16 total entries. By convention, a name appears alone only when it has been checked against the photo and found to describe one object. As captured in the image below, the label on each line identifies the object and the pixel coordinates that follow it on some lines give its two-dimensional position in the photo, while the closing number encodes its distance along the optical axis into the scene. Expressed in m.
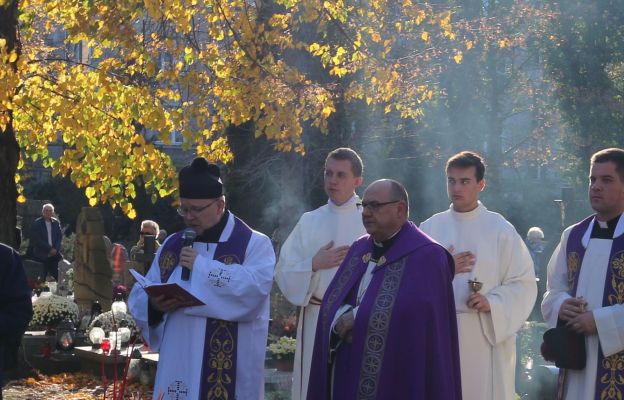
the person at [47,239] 21.91
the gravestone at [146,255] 14.40
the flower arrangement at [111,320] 13.65
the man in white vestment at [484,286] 7.21
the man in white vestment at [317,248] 7.59
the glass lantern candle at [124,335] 12.98
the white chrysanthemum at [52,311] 14.54
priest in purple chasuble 5.68
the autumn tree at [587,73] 25.78
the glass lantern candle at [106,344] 12.00
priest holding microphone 6.44
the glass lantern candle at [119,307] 13.90
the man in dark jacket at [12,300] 6.10
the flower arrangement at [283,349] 11.15
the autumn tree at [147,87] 9.99
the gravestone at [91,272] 17.12
